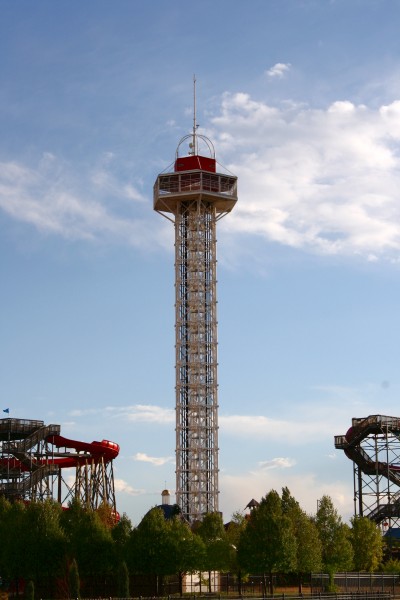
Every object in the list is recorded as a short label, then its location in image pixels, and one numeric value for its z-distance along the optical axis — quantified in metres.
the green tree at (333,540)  102.56
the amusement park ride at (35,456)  116.00
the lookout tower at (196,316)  138.00
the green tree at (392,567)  110.19
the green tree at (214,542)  94.69
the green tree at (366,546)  114.50
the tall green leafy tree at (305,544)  94.69
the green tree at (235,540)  94.69
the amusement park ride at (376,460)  130.75
